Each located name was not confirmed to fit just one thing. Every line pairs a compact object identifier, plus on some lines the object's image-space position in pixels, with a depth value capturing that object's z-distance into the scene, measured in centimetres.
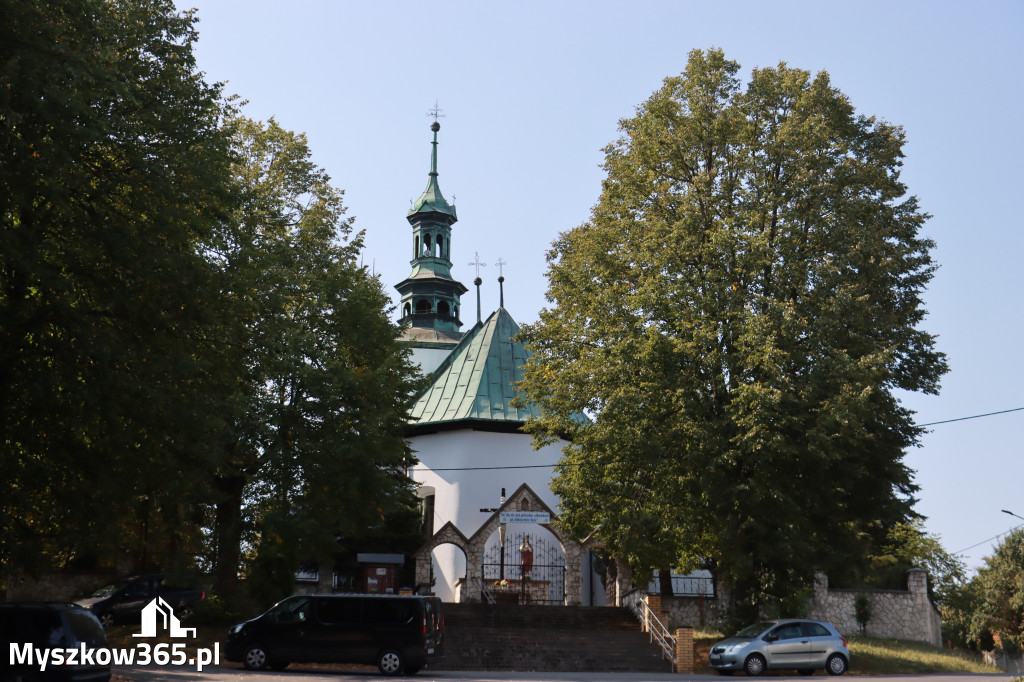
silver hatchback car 2033
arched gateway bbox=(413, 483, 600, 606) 2741
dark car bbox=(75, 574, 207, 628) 2355
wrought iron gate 2920
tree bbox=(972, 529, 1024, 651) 4247
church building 3109
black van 1800
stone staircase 2142
